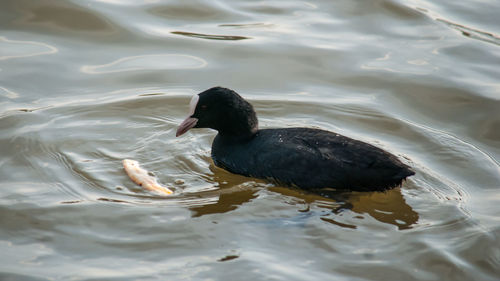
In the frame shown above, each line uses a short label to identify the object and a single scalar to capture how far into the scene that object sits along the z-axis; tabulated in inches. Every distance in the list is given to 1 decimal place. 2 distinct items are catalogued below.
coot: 411.2
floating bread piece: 418.7
